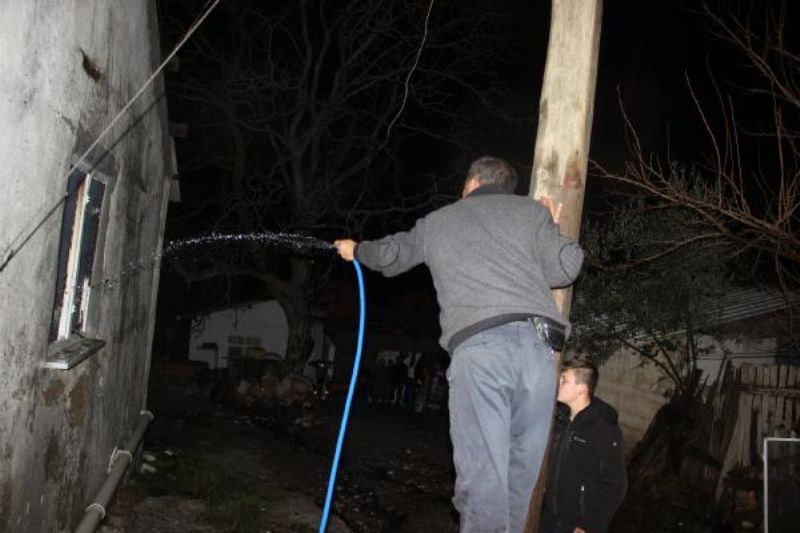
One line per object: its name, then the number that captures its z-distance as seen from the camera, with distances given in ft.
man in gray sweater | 9.44
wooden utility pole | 10.74
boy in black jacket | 14.48
